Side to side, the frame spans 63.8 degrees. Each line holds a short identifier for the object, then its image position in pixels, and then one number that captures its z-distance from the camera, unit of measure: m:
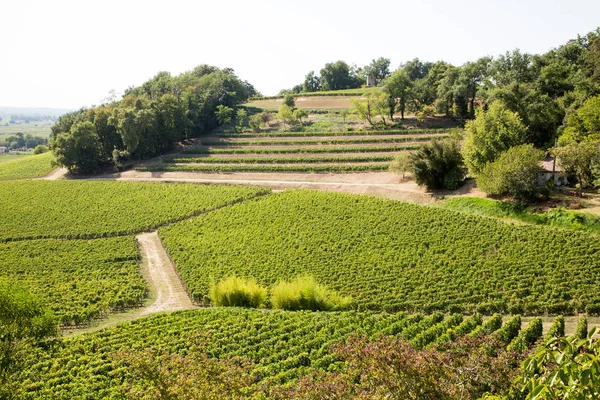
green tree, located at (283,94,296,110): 110.62
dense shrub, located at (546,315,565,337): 26.32
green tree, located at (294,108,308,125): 100.94
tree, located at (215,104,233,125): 104.69
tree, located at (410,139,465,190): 57.41
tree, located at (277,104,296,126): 101.06
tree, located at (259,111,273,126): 106.38
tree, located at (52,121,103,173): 85.19
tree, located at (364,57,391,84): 140.50
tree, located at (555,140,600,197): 47.06
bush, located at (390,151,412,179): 60.41
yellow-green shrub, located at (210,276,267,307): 38.97
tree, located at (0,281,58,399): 25.00
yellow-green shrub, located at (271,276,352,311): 36.97
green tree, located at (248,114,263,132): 101.00
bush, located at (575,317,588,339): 26.44
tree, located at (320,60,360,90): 138.62
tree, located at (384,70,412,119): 89.00
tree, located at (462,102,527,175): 55.19
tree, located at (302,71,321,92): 145.25
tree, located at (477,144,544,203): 48.00
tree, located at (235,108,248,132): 104.62
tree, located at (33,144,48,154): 126.44
